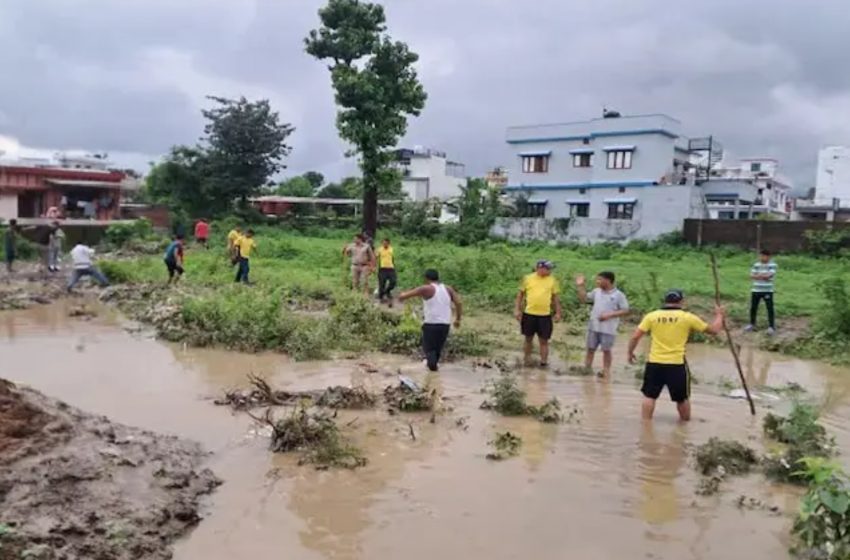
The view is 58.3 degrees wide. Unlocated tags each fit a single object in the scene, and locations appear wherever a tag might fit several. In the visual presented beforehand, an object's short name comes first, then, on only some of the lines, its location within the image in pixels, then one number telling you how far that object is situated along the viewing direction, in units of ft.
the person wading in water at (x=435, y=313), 33.73
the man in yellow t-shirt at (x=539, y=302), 36.22
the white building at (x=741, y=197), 161.48
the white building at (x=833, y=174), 216.54
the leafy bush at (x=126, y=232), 103.60
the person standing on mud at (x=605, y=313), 34.24
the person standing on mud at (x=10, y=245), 71.77
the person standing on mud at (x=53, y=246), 71.20
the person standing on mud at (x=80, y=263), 60.80
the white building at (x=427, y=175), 238.68
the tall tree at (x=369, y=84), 98.43
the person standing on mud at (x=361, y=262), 58.44
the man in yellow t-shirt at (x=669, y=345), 26.22
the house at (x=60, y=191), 120.06
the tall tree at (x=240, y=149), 139.95
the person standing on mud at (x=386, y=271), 57.06
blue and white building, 133.49
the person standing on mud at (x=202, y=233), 107.86
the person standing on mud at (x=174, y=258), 62.13
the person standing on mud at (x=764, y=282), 46.44
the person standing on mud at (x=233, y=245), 64.62
